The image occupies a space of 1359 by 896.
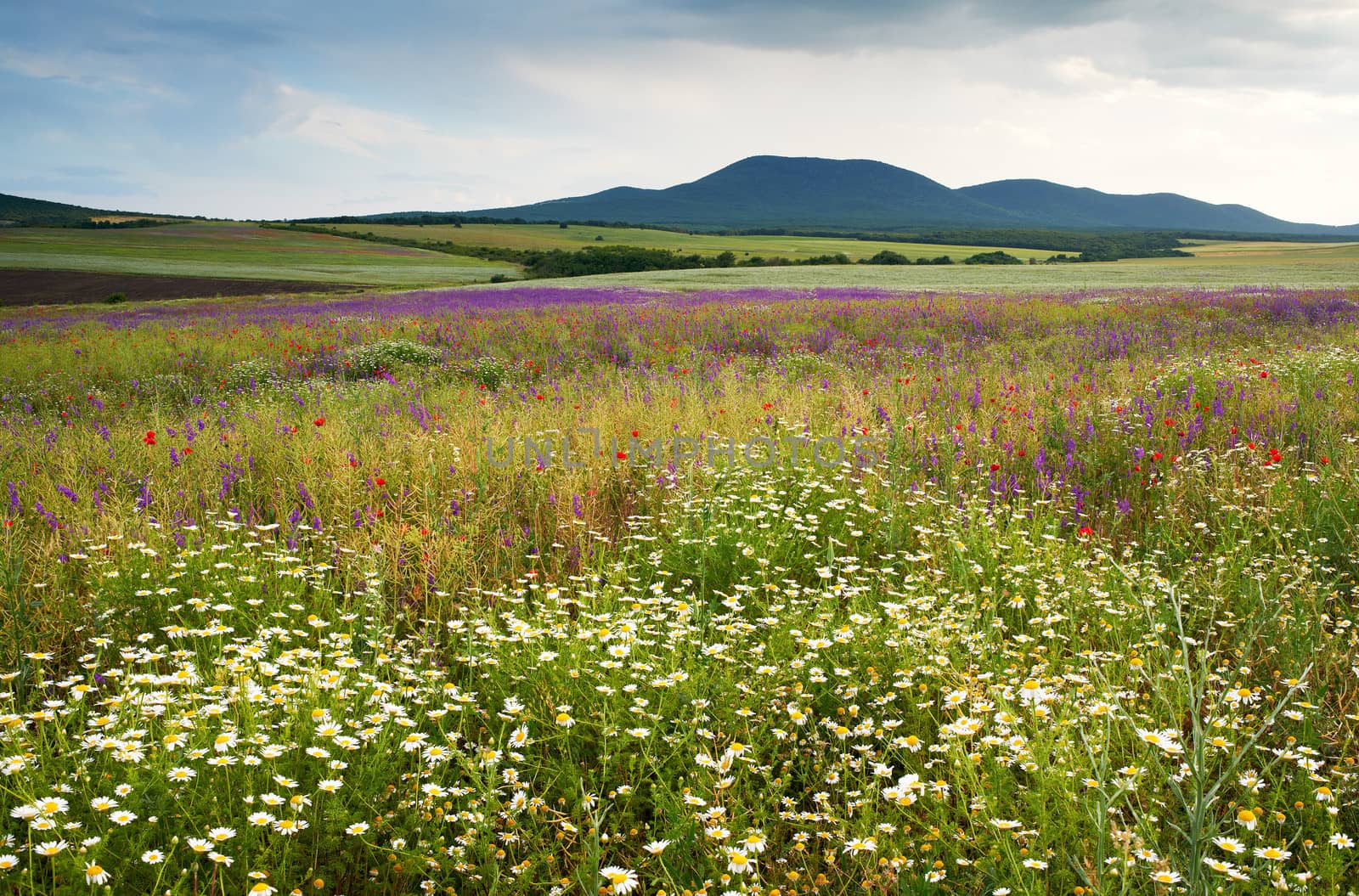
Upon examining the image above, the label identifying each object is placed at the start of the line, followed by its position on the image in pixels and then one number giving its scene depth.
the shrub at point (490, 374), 11.72
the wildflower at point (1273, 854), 1.96
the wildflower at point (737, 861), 2.10
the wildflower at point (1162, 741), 2.29
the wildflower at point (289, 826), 2.08
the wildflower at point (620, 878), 2.01
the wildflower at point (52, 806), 1.97
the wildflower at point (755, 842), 2.16
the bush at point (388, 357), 12.20
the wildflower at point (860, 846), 2.17
